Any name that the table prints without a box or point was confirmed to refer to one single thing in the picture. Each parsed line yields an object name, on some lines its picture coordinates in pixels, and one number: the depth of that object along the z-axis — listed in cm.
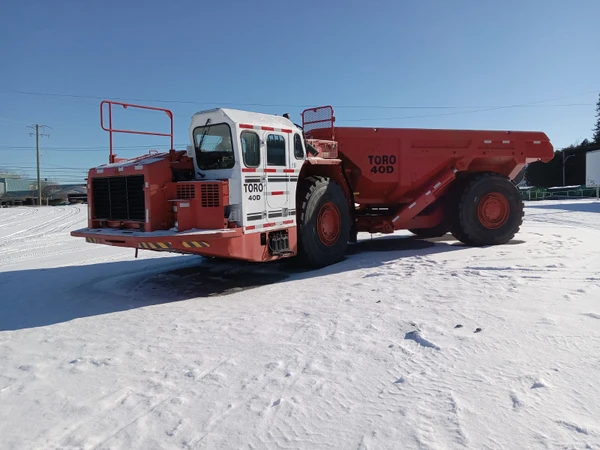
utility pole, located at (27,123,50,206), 5187
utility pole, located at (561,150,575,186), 5559
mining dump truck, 664
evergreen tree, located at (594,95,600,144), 6419
